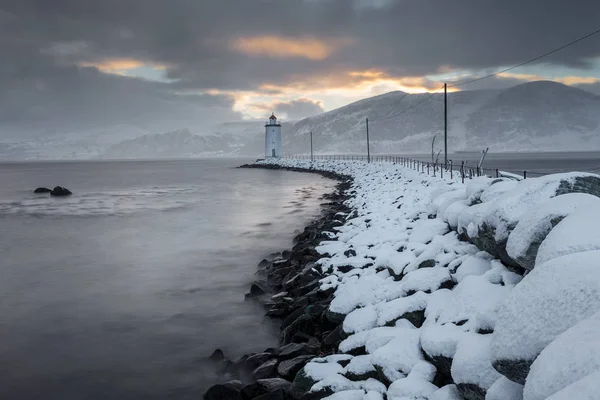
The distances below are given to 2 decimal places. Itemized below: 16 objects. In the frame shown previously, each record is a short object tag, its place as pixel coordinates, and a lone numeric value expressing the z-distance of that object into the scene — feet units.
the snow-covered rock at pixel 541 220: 17.42
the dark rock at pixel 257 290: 40.57
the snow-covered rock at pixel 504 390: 13.00
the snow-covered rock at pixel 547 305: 11.72
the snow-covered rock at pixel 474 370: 14.30
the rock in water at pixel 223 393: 21.79
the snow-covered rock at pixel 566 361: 9.70
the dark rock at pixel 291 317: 31.32
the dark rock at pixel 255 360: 26.48
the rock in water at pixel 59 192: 158.32
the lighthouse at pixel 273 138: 305.32
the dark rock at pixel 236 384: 22.49
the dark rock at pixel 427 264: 27.97
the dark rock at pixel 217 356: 28.76
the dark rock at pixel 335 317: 27.28
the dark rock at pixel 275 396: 19.94
